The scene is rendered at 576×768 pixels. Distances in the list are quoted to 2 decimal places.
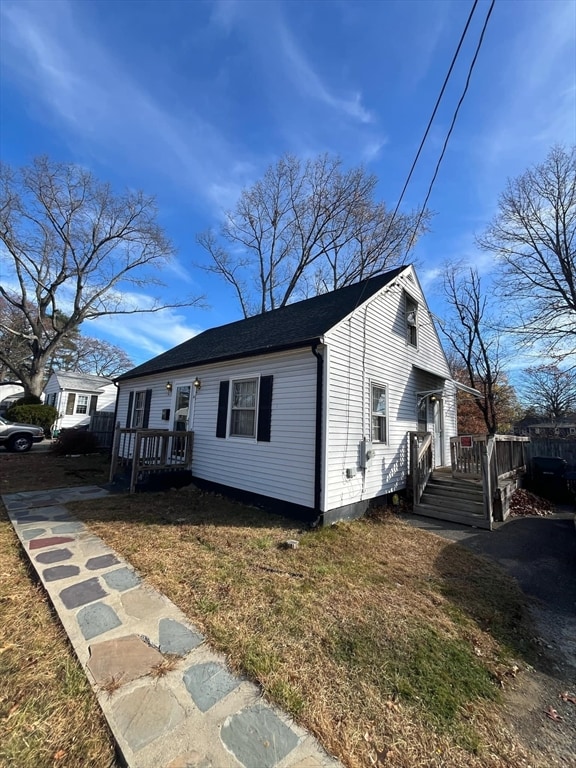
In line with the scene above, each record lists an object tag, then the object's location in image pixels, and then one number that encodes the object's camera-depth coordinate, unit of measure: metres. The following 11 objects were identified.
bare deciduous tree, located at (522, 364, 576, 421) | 23.81
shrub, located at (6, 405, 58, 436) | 18.62
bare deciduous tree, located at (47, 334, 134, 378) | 34.00
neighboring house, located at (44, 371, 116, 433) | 22.44
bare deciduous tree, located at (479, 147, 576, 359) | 14.04
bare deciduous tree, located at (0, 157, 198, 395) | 19.98
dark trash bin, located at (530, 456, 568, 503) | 9.53
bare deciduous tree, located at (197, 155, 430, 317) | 17.47
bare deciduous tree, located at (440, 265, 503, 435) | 18.67
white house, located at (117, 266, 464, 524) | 5.94
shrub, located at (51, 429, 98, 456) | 13.47
